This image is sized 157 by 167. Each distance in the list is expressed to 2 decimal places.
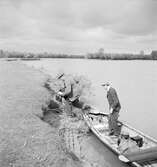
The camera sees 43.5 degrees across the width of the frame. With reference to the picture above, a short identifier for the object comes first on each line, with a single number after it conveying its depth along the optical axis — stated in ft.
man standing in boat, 29.71
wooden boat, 23.18
